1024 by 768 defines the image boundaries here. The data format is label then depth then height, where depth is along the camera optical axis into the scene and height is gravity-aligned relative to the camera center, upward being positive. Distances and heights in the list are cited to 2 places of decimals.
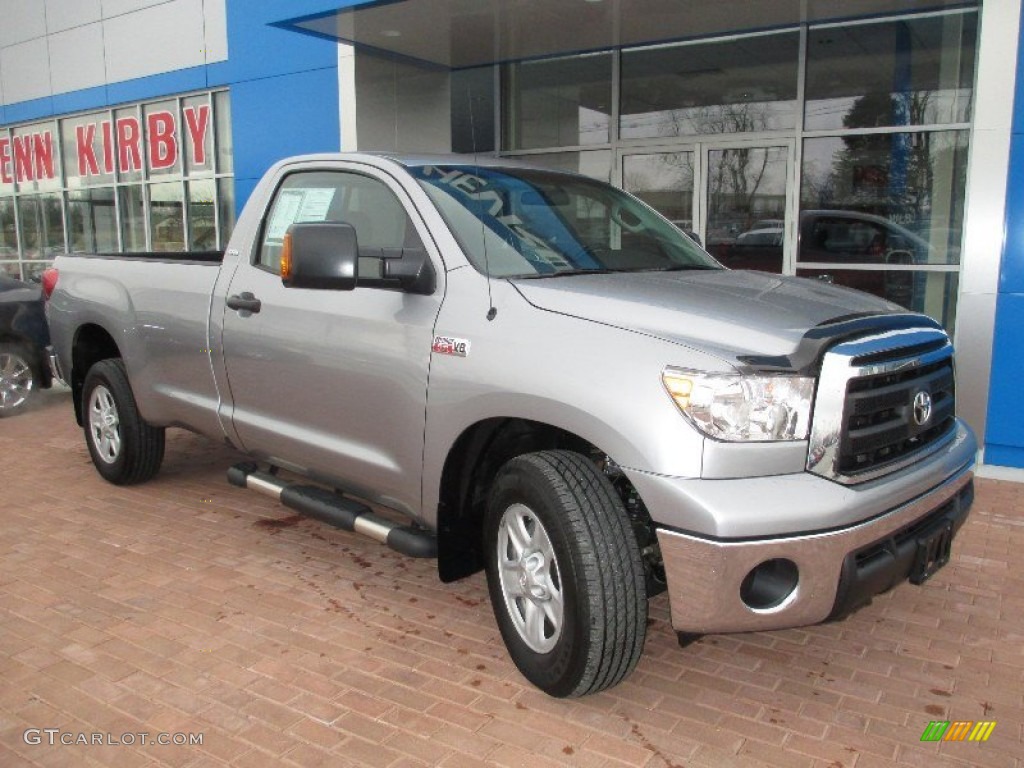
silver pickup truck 2.71 -0.62
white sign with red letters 13.06 +1.34
